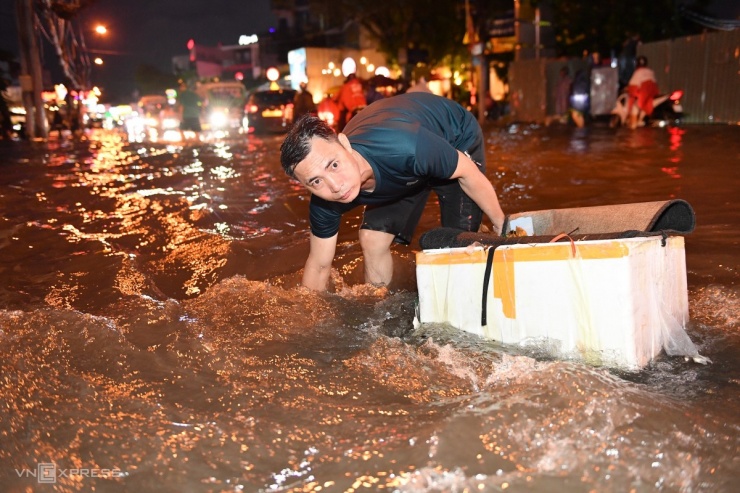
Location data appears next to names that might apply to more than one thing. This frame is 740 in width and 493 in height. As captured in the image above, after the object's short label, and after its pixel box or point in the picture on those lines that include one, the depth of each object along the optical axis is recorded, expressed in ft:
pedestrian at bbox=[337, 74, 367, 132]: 47.63
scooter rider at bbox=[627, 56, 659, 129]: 51.75
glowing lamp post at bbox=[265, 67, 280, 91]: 110.83
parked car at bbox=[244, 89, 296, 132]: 65.67
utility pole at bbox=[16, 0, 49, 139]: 72.08
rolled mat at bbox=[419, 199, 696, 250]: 9.18
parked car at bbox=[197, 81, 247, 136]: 76.13
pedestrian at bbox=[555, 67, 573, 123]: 65.21
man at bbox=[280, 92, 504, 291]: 10.17
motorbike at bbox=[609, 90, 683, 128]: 52.80
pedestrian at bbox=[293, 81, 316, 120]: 54.54
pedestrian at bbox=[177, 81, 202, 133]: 84.23
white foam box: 8.48
